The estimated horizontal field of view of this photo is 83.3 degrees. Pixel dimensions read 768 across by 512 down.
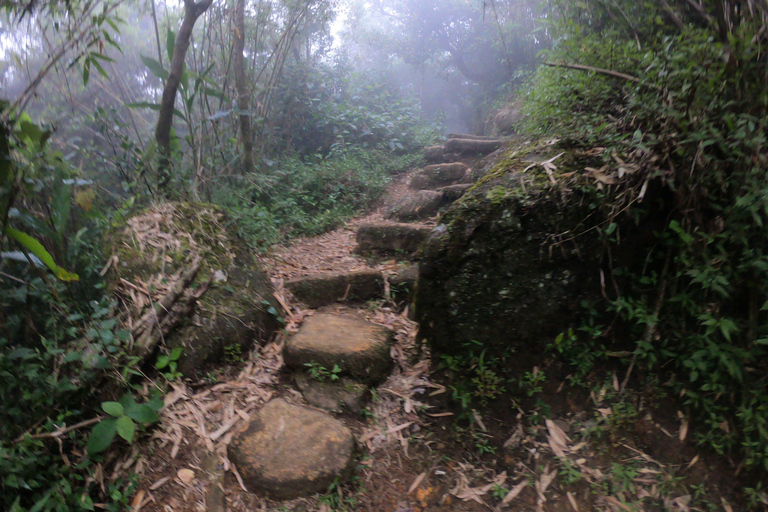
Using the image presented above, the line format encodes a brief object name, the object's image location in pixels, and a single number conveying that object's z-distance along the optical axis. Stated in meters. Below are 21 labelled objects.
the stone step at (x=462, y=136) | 6.96
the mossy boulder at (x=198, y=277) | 2.33
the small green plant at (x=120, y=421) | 1.73
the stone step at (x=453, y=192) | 4.16
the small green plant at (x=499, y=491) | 1.83
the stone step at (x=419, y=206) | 4.25
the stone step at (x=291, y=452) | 1.82
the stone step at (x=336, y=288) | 3.10
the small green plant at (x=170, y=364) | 2.14
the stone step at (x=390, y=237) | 3.54
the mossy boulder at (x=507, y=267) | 2.02
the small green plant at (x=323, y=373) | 2.32
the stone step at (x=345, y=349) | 2.36
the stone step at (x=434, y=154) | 6.66
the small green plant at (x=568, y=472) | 1.77
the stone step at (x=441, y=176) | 5.28
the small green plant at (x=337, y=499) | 1.79
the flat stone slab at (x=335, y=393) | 2.22
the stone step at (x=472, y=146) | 5.98
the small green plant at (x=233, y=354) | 2.43
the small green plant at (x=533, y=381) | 2.03
